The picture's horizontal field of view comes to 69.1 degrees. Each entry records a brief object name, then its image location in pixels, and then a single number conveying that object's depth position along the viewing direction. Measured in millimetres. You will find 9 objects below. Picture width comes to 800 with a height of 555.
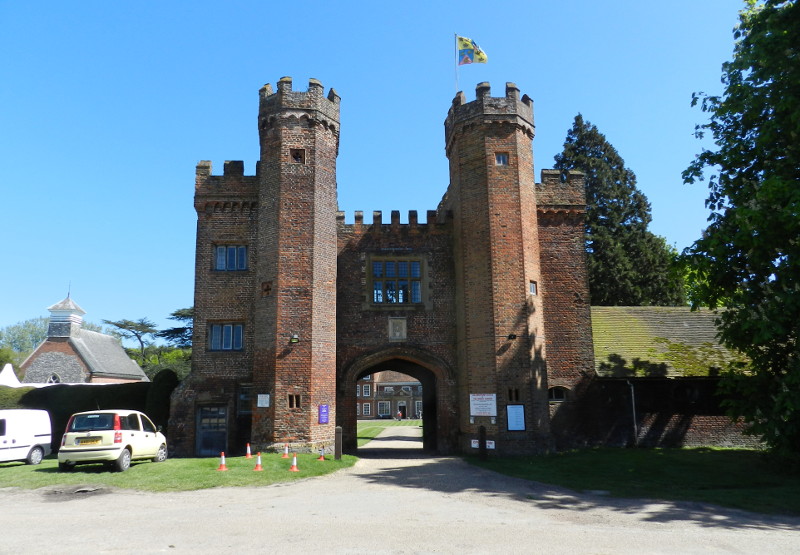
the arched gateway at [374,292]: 19734
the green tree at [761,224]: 13562
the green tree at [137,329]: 67562
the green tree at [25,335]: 90125
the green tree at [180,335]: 41075
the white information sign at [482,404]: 19819
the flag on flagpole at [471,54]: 22531
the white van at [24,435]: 17953
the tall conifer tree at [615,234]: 33844
